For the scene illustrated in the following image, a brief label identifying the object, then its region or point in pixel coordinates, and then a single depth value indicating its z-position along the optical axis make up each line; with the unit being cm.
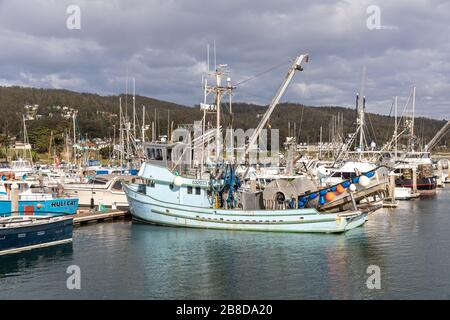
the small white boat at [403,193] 5388
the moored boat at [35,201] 3441
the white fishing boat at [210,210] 3058
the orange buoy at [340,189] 3250
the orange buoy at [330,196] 3262
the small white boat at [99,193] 4167
